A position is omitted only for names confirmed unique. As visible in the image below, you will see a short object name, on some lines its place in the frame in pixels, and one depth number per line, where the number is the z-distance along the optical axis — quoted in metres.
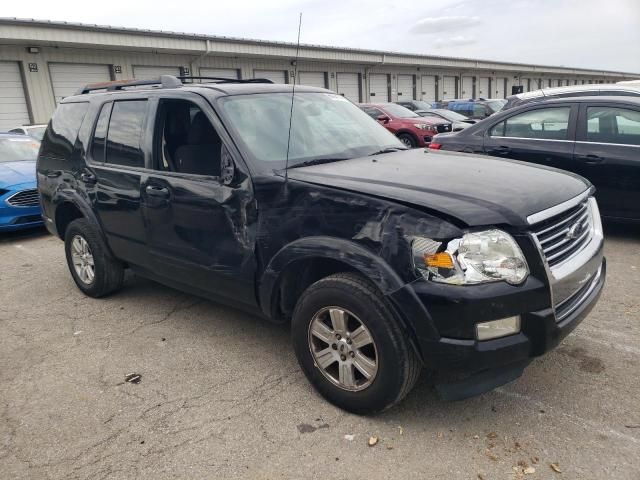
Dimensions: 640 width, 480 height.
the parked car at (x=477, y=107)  21.73
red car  15.20
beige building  17.05
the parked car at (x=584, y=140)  5.65
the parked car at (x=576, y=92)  8.86
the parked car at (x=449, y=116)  17.40
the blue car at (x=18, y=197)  7.38
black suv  2.46
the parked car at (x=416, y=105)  22.79
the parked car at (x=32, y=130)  12.73
